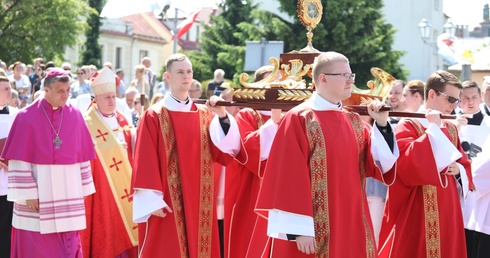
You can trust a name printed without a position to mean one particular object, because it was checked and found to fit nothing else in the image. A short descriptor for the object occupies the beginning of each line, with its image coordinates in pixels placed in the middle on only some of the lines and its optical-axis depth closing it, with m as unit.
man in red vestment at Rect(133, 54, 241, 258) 6.86
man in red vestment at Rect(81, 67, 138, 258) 8.97
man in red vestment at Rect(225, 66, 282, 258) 7.39
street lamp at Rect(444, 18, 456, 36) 23.33
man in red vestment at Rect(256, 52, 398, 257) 5.52
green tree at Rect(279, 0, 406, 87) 29.22
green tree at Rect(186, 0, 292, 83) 32.53
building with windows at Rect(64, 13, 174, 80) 63.16
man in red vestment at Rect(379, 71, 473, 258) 6.75
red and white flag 29.73
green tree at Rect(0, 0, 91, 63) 38.88
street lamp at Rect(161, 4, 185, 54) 18.58
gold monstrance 7.47
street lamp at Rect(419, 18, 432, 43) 25.47
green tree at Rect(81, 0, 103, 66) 57.66
